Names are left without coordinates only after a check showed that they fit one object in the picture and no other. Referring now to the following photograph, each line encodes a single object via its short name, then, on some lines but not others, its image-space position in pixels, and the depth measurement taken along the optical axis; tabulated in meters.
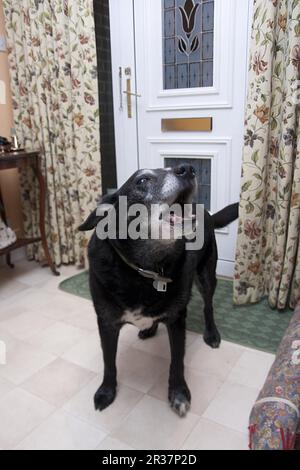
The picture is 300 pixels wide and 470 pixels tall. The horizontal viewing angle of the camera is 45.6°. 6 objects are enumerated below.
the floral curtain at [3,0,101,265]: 2.17
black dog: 1.15
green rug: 1.69
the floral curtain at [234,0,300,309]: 1.60
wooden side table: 2.13
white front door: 2.05
